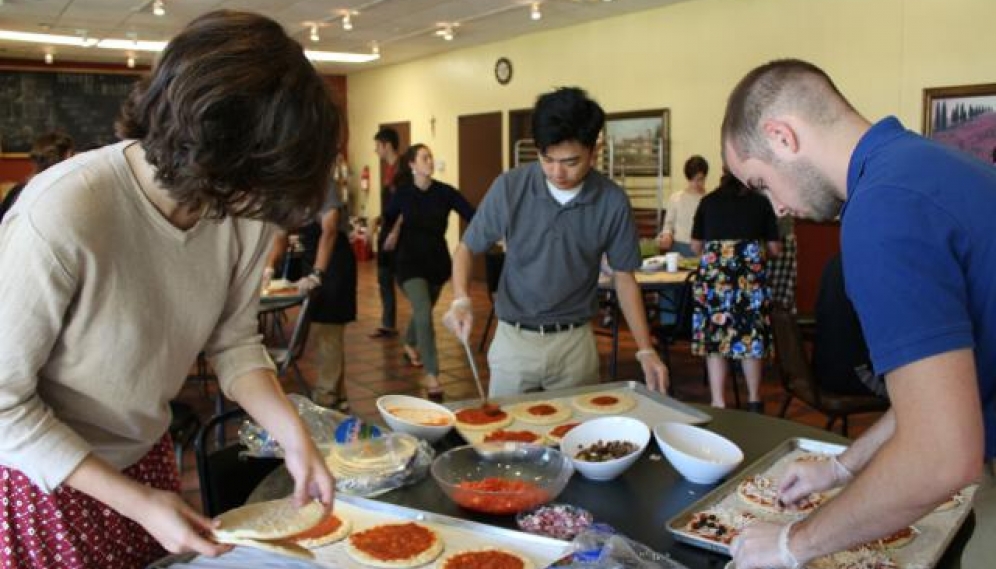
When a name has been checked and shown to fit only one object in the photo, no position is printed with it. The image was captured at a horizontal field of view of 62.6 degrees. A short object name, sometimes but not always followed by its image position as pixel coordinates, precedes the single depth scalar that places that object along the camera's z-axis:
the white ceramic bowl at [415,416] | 1.87
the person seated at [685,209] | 6.36
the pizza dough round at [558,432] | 1.95
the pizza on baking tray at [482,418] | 2.02
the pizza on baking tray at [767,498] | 1.53
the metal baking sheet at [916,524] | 1.36
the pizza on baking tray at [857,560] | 1.33
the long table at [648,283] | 4.71
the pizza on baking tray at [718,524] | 1.40
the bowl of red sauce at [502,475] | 1.53
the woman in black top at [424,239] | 5.01
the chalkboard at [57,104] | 10.61
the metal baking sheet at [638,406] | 2.06
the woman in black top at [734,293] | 4.38
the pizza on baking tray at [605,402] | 2.17
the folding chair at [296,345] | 3.92
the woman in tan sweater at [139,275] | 1.02
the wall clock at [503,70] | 9.12
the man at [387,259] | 5.69
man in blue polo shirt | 0.95
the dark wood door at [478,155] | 9.42
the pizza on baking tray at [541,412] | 2.12
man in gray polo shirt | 2.54
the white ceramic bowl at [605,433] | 1.82
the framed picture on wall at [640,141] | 7.34
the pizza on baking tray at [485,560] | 1.36
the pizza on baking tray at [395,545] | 1.39
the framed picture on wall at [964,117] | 5.27
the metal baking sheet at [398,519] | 1.36
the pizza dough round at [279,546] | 1.14
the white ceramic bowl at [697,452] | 1.63
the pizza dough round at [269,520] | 1.17
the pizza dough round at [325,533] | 1.45
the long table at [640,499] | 1.40
